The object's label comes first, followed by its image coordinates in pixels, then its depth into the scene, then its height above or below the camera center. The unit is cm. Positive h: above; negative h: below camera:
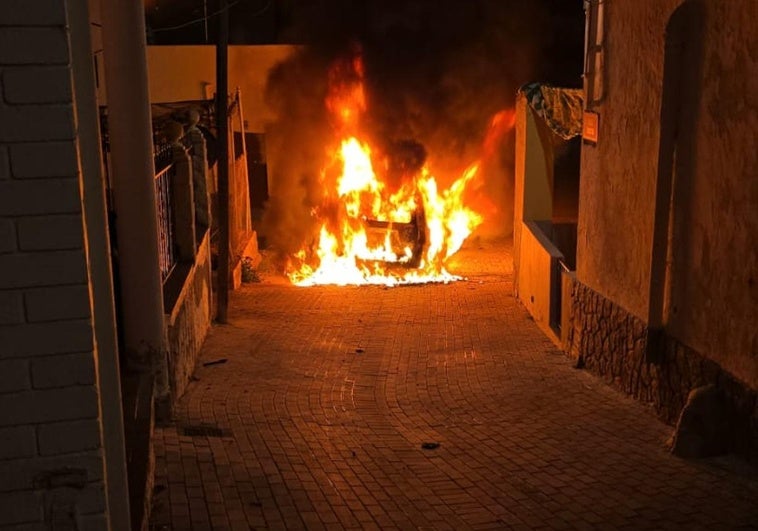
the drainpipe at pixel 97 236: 335 -45
